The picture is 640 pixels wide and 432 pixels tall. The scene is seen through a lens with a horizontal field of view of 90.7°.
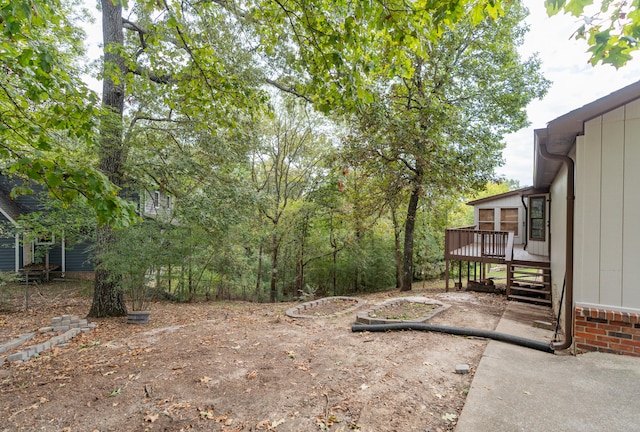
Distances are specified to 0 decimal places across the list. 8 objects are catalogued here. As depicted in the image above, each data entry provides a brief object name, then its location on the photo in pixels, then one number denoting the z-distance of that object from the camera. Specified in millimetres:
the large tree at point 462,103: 8852
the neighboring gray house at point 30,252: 12867
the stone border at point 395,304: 5480
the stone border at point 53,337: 4664
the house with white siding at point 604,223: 3553
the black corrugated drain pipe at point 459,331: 4129
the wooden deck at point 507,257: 8031
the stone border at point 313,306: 6839
